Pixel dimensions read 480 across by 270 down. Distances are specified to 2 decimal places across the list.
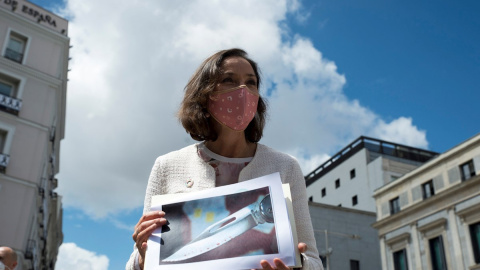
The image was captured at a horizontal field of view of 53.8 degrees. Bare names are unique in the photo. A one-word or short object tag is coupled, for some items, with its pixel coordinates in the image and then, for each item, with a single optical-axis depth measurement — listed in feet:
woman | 7.30
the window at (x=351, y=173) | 168.14
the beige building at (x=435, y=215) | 88.02
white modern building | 125.70
